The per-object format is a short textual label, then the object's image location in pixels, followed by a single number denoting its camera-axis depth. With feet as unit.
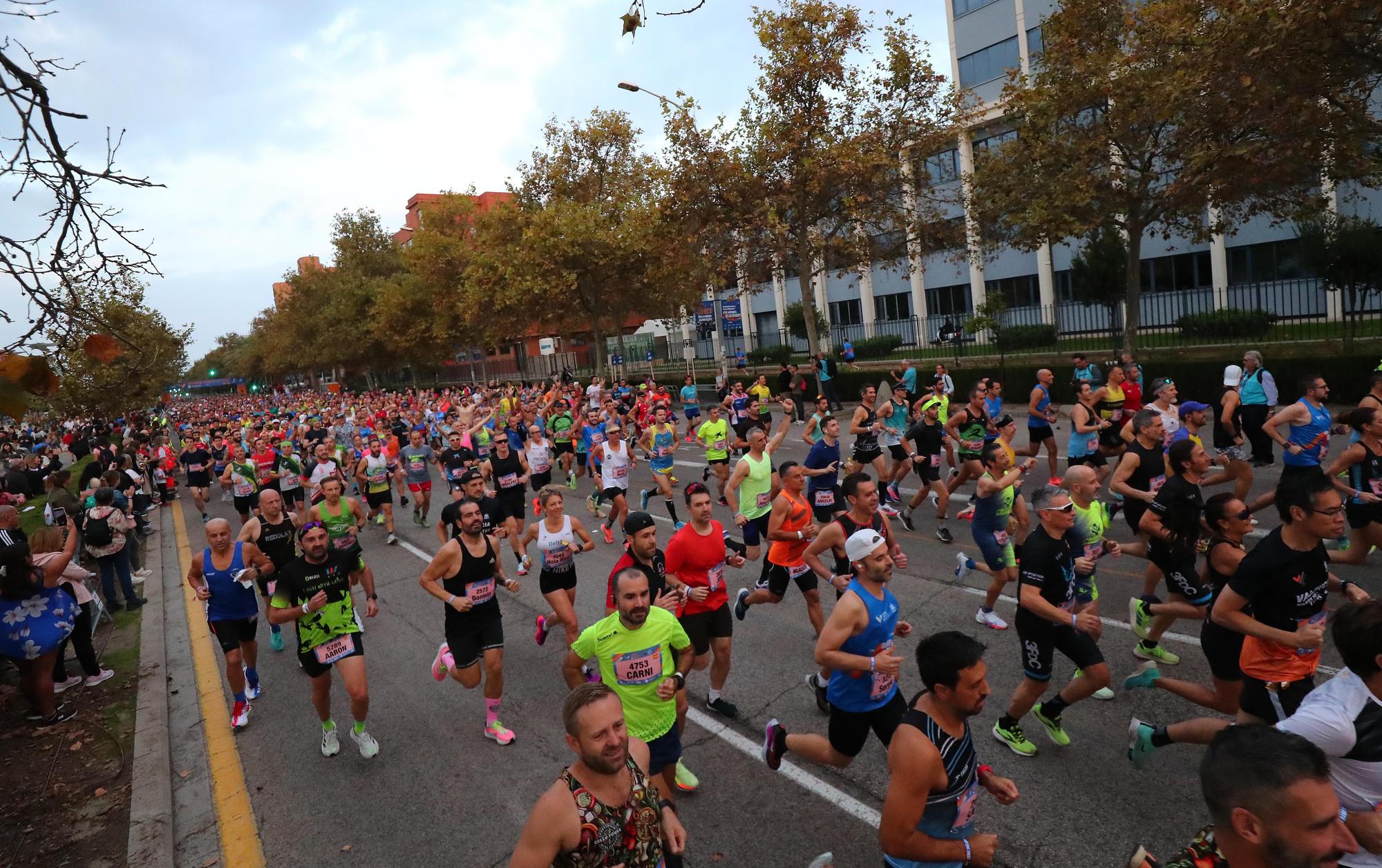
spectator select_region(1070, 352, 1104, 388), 42.06
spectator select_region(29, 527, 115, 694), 24.68
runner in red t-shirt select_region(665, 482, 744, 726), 18.21
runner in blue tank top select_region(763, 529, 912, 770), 13.39
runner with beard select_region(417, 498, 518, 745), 19.30
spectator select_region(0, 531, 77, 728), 22.12
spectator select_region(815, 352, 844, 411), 75.46
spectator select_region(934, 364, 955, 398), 45.52
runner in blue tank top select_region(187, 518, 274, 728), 21.62
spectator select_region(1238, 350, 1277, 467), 34.47
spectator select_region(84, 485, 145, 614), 32.89
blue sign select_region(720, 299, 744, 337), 87.56
